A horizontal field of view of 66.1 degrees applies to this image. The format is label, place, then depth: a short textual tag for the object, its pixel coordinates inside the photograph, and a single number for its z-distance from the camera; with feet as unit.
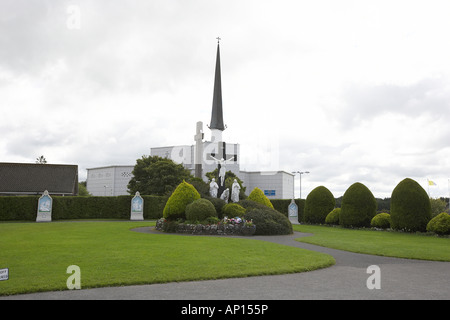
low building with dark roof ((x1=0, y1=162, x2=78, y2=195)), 131.54
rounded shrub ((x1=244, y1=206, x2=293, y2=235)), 60.70
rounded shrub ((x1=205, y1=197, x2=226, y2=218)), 70.73
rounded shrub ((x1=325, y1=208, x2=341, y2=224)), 94.81
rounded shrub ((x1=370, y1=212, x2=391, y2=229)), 82.64
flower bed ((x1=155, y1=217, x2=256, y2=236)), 59.41
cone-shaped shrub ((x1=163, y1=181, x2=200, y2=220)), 66.74
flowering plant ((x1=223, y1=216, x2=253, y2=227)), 60.64
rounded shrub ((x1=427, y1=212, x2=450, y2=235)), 65.36
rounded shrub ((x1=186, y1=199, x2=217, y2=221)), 62.95
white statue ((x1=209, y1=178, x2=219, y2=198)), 77.66
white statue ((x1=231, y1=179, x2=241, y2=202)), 76.79
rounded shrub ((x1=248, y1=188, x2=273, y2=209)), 79.87
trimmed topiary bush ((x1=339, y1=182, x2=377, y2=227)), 87.45
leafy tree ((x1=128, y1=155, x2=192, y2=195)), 150.71
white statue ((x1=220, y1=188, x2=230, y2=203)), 77.34
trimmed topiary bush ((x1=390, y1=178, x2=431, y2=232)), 73.10
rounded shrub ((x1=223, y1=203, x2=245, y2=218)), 66.71
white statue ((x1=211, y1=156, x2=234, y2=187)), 83.71
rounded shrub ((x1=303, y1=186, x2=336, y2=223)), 101.04
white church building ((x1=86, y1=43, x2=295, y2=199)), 256.93
